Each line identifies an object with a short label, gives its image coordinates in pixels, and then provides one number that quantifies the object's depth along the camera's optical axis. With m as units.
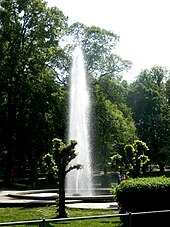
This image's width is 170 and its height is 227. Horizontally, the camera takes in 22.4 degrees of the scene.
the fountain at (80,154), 20.44
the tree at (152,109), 55.66
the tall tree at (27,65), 35.44
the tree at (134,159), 16.28
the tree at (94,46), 42.75
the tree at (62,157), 15.32
